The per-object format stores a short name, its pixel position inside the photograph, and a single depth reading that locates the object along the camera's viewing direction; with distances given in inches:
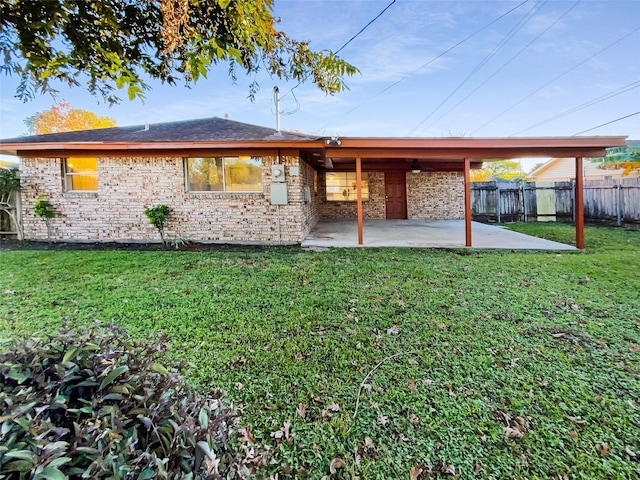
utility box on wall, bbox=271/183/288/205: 349.7
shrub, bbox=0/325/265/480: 40.6
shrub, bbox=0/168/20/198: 348.7
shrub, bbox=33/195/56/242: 344.8
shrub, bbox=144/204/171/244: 339.3
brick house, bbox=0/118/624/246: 350.6
